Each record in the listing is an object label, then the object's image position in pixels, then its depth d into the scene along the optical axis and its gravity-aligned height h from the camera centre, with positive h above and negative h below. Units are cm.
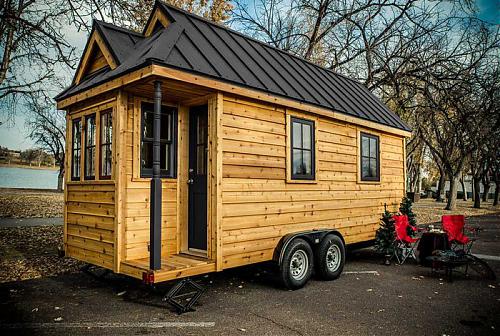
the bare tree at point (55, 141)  3919 +373
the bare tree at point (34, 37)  873 +326
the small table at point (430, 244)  852 -158
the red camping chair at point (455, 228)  815 -116
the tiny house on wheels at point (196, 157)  566 +30
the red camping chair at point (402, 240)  866 -154
